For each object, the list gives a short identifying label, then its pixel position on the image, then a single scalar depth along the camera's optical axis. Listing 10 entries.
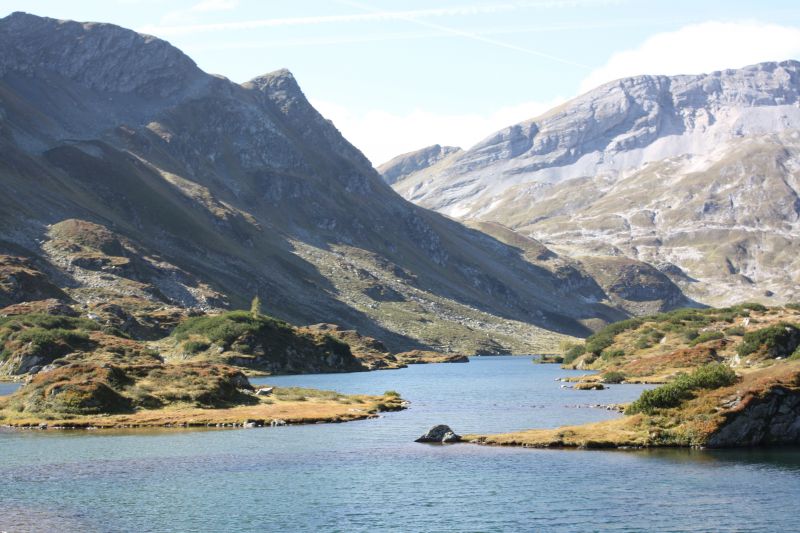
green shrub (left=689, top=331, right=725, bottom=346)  163.15
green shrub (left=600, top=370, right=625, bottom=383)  153.00
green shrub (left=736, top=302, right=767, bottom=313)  185.57
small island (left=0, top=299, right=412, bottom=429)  99.38
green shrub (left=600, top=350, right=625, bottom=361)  184.26
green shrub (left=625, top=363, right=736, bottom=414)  80.81
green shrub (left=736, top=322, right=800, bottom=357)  138.25
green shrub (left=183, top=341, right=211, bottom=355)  182.62
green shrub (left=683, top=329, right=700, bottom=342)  173.00
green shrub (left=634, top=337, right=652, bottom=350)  181.35
